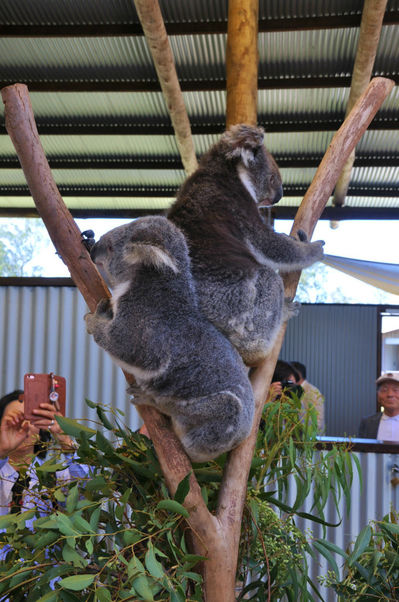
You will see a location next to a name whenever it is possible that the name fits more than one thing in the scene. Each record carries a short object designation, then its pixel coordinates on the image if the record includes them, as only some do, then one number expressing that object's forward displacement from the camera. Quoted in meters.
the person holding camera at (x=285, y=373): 4.00
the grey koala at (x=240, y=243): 1.77
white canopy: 5.83
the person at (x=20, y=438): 1.85
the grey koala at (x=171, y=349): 1.56
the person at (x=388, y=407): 4.35
